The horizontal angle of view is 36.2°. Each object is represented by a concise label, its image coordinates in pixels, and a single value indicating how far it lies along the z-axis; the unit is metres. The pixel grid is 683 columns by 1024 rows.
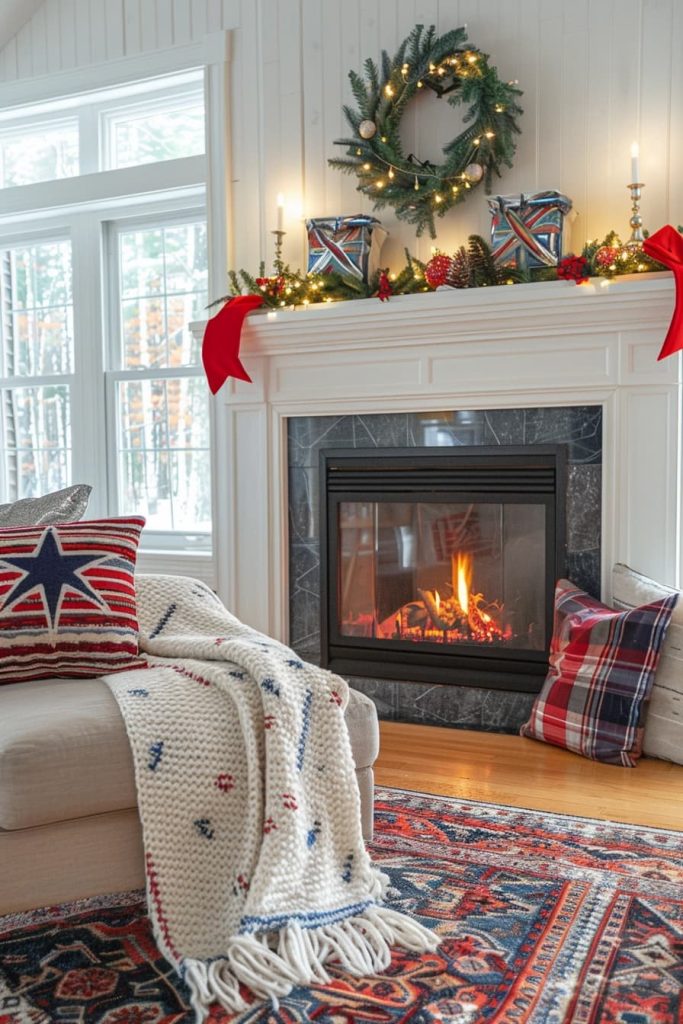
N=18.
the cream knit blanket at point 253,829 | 1.86
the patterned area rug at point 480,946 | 1.73
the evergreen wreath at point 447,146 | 3.51
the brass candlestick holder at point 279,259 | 3.86
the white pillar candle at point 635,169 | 3.26
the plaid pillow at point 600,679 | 3.10
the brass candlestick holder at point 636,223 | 3.28
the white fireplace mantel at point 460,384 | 3.30
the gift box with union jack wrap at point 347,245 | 3.67
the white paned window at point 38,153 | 4.67
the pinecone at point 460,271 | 3.50
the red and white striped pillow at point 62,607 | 2.29
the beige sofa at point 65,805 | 1.87
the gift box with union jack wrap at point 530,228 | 3.38
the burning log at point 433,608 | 3.76
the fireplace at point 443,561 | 3.56
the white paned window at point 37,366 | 4.75
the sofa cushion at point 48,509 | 2.73
